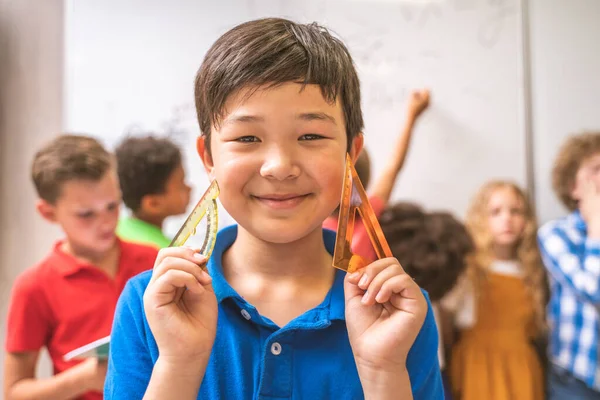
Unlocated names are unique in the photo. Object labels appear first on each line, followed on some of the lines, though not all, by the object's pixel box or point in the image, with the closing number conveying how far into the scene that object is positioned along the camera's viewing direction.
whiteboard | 2.00
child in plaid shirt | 1.66
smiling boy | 0.64
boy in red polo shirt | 1.14
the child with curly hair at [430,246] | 1.55
